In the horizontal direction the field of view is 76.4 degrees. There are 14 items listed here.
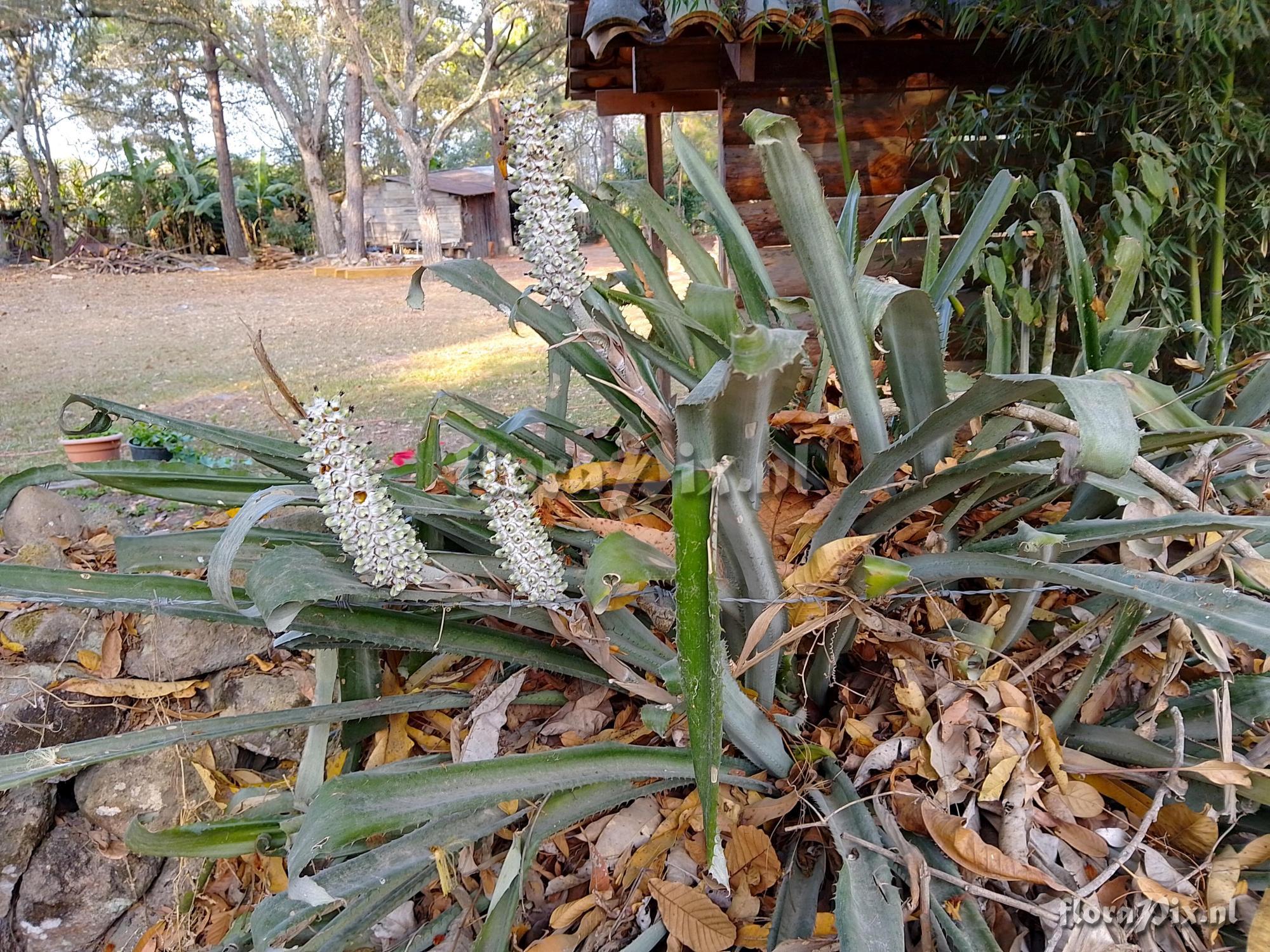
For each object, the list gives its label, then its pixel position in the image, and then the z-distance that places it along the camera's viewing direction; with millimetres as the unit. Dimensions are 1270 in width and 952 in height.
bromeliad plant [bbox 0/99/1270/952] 690
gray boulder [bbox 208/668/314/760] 1290
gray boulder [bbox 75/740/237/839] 1262
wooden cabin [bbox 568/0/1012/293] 2654
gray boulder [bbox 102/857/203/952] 1194
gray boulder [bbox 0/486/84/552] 1652
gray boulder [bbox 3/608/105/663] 1336
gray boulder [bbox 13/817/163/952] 1245
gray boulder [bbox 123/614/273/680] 1313
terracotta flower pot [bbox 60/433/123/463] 2688
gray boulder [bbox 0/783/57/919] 1237
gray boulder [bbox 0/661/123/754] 1252
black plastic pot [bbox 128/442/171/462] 2869
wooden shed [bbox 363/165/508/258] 17125
